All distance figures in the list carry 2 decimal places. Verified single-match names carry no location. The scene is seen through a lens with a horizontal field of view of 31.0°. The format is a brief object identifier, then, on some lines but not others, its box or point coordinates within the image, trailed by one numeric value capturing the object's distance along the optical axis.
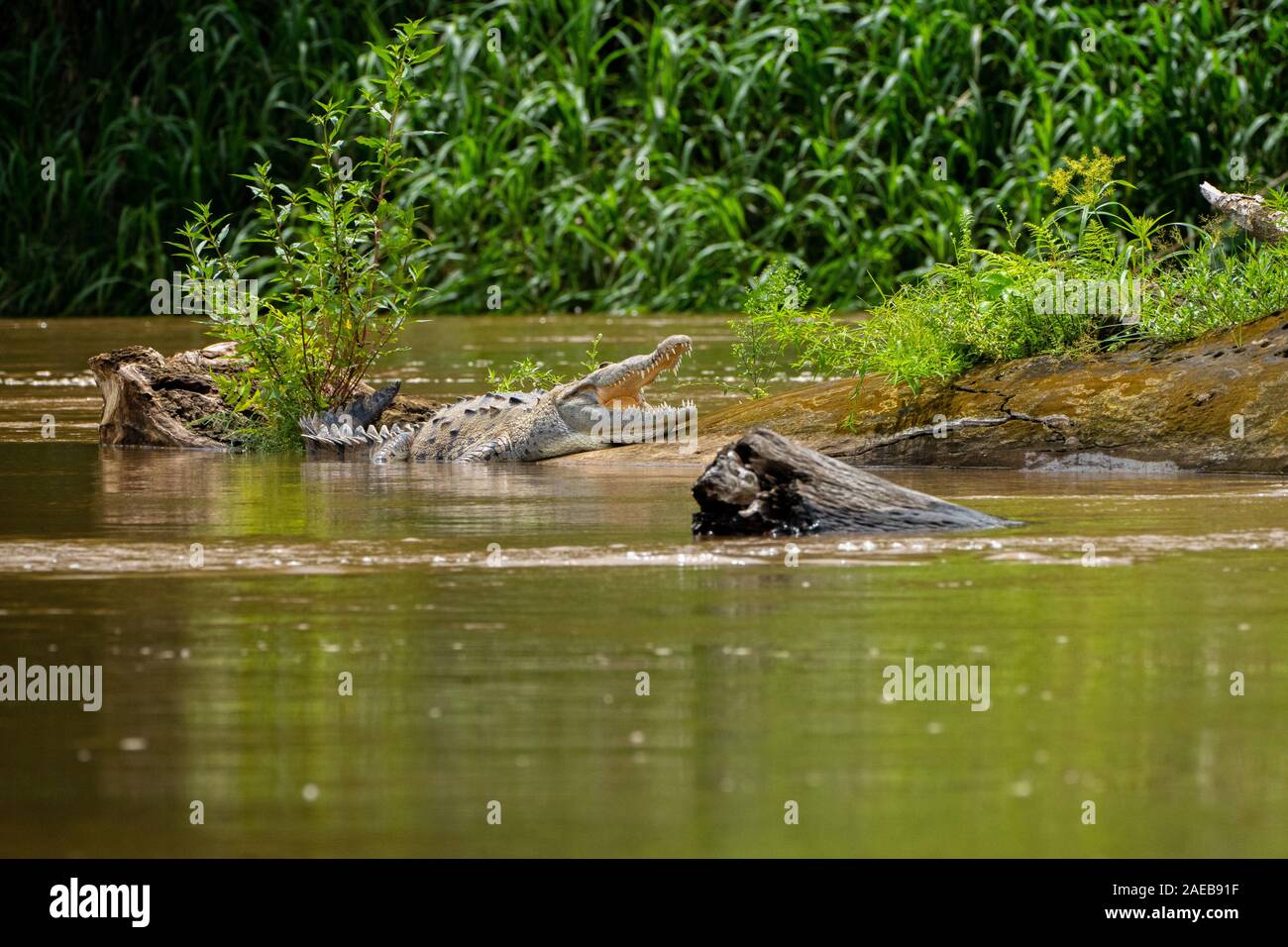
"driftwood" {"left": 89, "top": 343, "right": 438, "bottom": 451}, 13.25
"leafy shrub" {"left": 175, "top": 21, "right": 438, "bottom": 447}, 12.62
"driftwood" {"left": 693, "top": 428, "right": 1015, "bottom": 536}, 8.27
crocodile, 12.31
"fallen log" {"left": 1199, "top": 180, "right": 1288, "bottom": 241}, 11.95
